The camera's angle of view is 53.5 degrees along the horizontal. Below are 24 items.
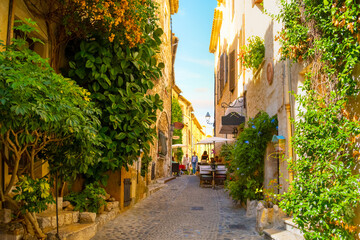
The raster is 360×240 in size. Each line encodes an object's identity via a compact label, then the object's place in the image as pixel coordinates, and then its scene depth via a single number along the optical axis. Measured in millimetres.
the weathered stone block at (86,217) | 5912
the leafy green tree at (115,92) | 6715
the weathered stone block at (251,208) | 7559
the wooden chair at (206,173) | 13508
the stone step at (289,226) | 5070
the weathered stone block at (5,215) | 4473
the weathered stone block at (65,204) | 6114
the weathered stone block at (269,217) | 5895
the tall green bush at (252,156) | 7830
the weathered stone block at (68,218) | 5584
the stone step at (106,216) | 6363
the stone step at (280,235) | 4962
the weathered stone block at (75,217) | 5865
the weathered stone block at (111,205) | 7176
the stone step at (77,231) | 4915
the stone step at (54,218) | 4992
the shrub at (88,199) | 6441
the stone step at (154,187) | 11450
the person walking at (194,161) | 24023
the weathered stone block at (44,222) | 4949
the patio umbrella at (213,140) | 15742
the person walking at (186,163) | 27228
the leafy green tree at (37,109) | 3311
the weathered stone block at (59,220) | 5172
